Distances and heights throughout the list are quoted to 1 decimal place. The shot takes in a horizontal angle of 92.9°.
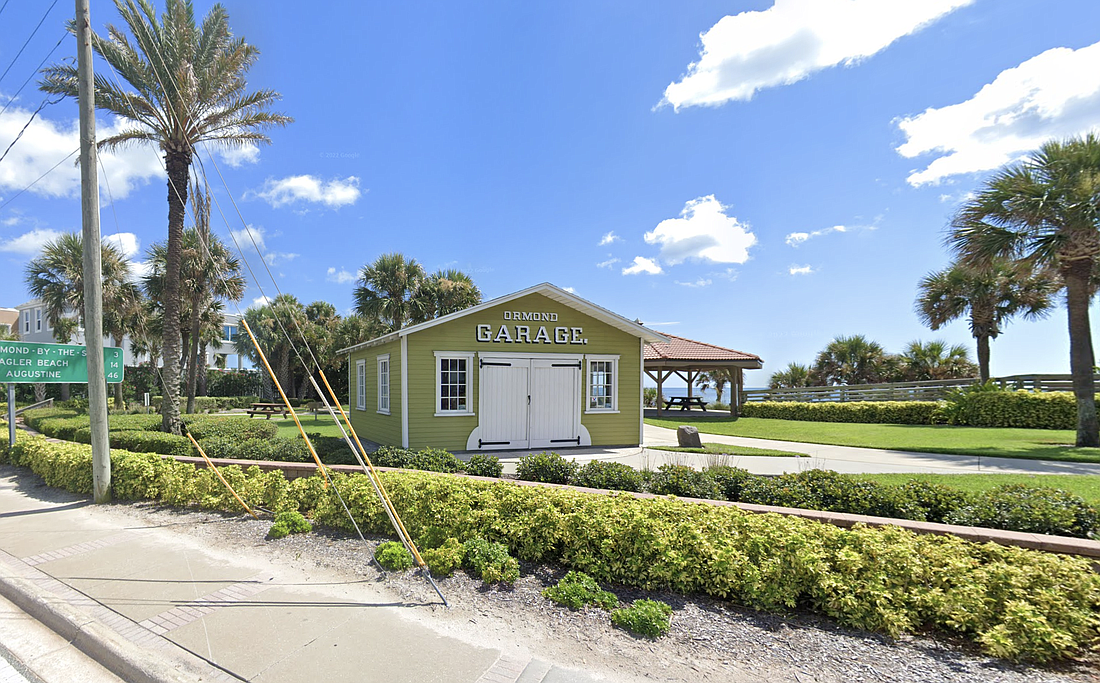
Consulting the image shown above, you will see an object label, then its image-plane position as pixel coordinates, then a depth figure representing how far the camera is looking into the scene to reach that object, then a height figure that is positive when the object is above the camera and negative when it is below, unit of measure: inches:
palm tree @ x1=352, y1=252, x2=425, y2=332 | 976.3 +162.4
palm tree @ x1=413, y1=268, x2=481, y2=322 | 989.8 +148.6
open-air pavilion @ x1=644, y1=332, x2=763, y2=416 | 864.3 +18.3
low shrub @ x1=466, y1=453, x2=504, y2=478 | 290.5 -51.1
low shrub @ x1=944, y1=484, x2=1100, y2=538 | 170.9 -49.6
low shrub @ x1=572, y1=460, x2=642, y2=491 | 247.0 -50.0
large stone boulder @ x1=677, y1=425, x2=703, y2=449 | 517.3 -65.4
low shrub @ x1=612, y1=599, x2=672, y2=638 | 135.9 -65.1
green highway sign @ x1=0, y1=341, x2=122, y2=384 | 310.2 +11.4
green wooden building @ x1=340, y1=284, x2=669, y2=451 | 463.8 -2.3
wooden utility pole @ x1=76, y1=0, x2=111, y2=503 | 277.4 +59.2
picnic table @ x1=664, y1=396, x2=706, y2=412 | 1051.3 -61.1
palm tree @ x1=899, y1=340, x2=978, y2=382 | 956.6 +8.9
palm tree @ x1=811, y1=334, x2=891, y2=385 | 1054.4 +13.0
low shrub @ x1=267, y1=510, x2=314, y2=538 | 218.4 -62.3
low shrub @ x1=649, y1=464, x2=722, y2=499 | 228.4 -50.4
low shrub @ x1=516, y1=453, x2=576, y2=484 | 265.1 -49.0
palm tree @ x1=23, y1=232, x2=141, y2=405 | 943.7 +185.3
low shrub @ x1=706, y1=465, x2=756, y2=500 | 227.6 -48.5
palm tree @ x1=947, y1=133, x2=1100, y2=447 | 473.7 +132.9
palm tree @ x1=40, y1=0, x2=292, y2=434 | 438.2 +255.3
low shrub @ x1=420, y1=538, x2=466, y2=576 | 173.9 -61.3
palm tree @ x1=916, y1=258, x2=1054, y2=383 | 842.2 +110.3
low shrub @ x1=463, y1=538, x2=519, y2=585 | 166.7 -61.4
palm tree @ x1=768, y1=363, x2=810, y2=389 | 1130.7 -17.4
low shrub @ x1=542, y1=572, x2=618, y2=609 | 150.7 -64.6
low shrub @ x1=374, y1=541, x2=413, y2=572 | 181.0 -63.4
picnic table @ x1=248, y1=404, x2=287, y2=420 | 963.3 -57.8
